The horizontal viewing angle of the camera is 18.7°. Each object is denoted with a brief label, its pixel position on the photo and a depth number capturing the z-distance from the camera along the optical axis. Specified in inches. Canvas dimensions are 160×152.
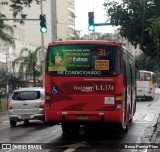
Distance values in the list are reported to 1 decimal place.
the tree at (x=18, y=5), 1019.3
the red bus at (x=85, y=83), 609.9
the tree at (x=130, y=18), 1321.4
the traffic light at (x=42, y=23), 1058.1
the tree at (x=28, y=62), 2064.0
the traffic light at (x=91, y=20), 1018.7
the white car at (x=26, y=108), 837.8
